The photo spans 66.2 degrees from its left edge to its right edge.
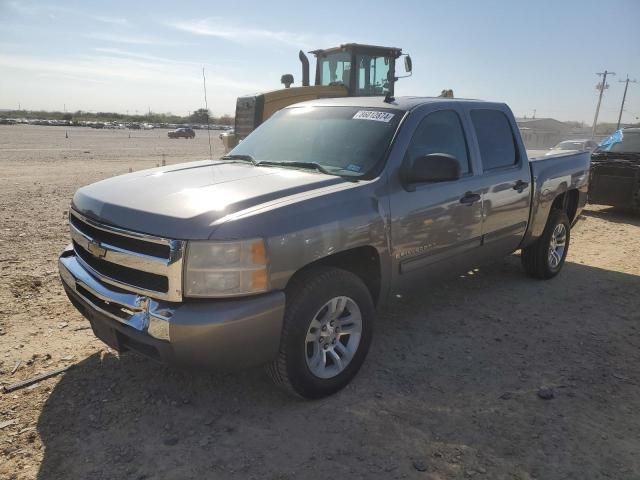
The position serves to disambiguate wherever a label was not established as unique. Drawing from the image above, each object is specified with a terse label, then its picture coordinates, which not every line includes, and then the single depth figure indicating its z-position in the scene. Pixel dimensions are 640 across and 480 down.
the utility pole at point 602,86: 64.75
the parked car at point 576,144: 18.39
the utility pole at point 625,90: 68.31
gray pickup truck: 2.61
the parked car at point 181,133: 55.56
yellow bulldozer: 10.68
